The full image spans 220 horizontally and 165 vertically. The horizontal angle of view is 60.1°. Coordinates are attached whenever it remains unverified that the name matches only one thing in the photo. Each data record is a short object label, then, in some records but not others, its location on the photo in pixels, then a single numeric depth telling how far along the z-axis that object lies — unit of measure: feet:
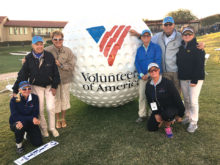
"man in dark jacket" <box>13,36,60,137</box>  12.16
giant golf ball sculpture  12.85
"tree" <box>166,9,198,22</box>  252.62
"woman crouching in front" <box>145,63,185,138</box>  12.16
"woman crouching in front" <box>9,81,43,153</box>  11.76
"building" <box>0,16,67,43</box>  137.39
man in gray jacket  13.08
